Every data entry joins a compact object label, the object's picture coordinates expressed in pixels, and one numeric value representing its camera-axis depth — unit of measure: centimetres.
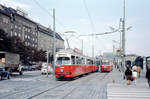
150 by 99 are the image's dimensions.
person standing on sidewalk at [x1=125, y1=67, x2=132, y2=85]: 1928
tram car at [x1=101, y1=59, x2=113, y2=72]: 4805
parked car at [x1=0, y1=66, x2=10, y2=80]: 2424
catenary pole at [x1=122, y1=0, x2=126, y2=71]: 2782
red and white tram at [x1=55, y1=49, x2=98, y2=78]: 2316
